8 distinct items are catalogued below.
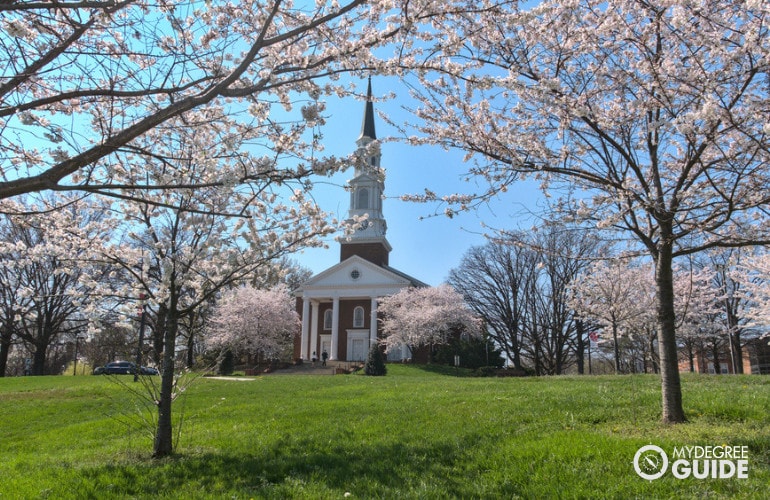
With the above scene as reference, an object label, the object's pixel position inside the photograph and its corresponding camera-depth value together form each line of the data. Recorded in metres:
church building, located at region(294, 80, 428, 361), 41.00
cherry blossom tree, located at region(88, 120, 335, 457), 6.18
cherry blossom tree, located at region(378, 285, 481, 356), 35.19
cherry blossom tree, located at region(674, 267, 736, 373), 25.47
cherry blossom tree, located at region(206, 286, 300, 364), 36.69
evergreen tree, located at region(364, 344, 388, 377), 26.42
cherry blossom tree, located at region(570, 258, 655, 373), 23.22
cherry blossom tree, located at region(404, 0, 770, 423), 4.88
